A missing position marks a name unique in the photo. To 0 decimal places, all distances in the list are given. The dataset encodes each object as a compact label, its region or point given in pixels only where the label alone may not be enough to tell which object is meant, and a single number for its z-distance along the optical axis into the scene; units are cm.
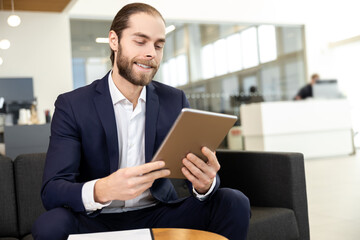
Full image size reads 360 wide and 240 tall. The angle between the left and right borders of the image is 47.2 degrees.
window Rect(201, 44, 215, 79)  915
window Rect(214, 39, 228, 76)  922
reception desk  703
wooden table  116
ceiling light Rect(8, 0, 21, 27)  528
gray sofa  187
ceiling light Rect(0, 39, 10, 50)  562
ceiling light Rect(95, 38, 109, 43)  796
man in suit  132
